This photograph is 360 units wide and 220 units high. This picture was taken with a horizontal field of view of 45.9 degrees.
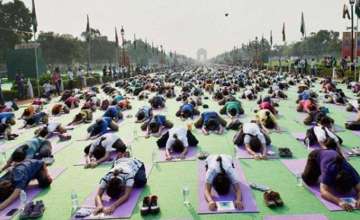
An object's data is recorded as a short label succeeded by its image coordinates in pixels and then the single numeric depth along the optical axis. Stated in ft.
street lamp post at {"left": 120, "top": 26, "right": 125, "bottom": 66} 179.69
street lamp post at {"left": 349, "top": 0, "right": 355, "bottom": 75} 107.54
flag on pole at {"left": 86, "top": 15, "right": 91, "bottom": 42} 146.55
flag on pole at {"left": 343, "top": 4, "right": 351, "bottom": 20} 115.96
